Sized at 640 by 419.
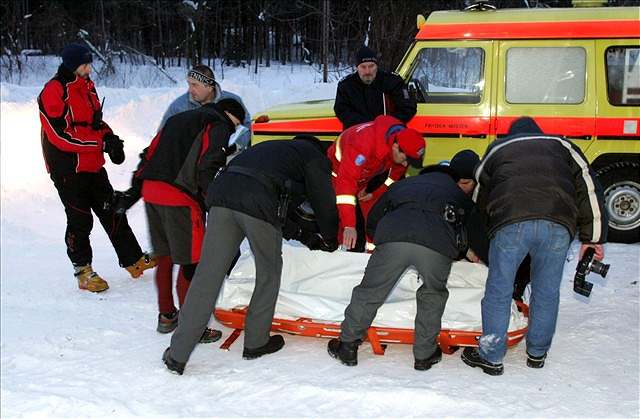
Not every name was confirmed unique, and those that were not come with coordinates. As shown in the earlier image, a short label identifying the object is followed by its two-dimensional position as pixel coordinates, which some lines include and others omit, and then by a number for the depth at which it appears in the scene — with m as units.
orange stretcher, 3.99
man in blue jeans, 3.57
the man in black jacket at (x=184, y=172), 4.12
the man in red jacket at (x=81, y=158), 5.26
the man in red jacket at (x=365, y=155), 4.17
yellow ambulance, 6.21
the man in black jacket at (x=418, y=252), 3.65
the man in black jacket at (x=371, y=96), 5.95
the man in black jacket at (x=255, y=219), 3.78
